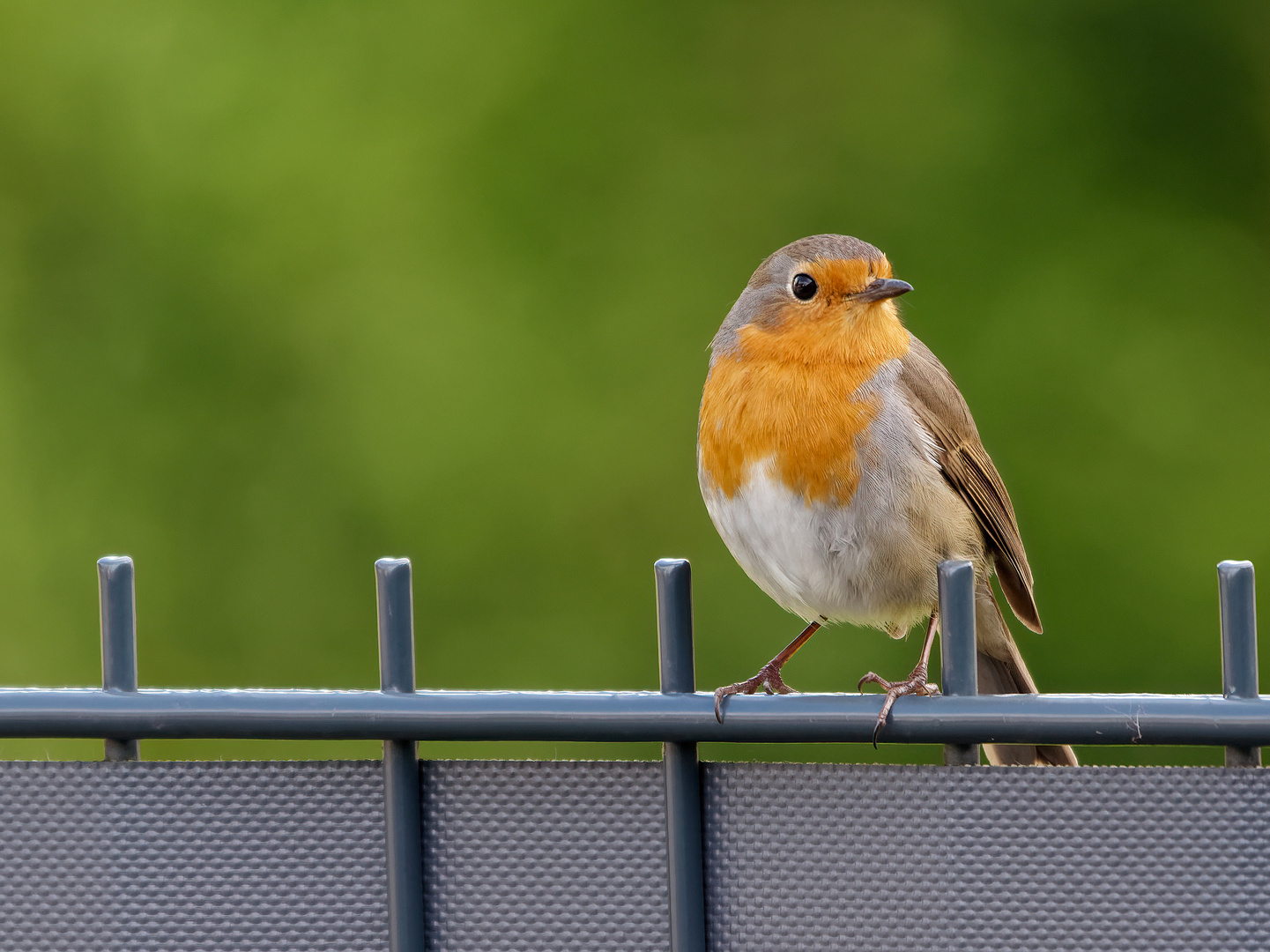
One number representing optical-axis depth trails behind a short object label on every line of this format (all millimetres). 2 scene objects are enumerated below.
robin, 5226
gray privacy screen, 5114
